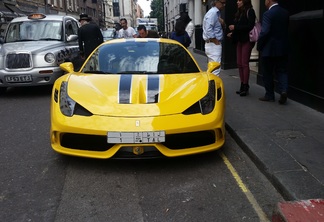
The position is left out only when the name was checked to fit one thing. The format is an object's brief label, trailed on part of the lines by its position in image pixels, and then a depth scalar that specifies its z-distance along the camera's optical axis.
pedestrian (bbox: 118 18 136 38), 12.09
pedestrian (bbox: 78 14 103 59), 8.98
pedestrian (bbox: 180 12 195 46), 8.82
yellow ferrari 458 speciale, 3.62
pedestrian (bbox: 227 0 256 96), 6.66
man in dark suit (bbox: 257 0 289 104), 6.02
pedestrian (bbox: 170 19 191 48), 8.56
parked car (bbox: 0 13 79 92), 7.86
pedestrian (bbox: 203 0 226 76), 7.06
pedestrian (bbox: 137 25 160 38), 8.27
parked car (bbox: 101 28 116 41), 22.77
